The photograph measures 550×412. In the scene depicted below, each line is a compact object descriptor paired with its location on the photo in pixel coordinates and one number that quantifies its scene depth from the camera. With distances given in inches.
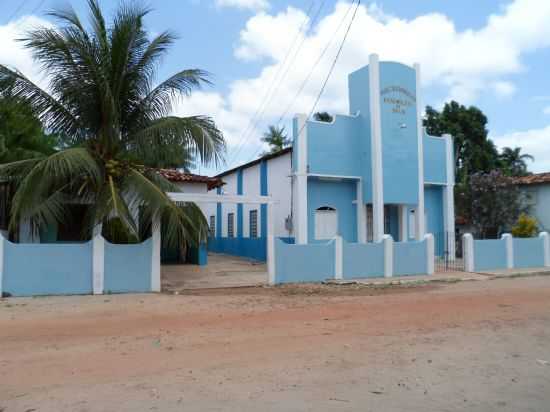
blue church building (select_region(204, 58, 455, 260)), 752.3
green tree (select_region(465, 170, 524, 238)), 954.7
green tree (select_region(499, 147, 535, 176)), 1374.3
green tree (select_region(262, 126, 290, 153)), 1551.4
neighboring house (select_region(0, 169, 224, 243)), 556.4
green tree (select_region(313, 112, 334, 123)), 1499.8
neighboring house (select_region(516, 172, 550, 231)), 1026.1
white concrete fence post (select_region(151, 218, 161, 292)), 500.7
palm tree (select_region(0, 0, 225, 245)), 442.3
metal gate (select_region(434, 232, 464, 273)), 816.9
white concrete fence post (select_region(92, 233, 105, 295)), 480.4
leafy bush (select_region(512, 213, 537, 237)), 863.1
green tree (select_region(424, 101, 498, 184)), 1393.9
